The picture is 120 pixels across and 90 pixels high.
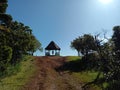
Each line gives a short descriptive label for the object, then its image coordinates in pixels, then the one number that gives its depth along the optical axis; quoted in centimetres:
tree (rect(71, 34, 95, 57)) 2017
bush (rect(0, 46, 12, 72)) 1047
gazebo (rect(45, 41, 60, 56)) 2706
